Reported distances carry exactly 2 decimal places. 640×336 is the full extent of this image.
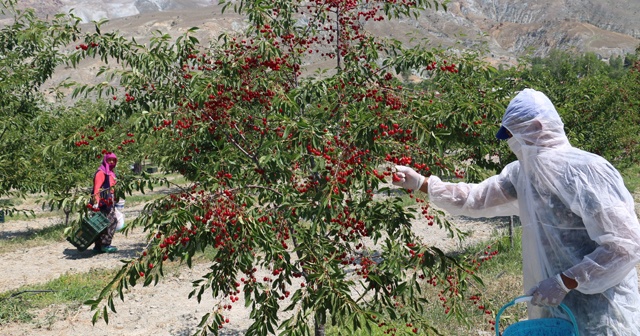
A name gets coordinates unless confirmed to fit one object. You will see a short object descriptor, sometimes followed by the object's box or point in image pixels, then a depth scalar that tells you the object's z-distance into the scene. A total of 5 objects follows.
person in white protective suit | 2.34
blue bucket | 2.45
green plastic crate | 9.48
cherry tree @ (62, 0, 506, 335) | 2.79
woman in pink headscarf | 8.82
